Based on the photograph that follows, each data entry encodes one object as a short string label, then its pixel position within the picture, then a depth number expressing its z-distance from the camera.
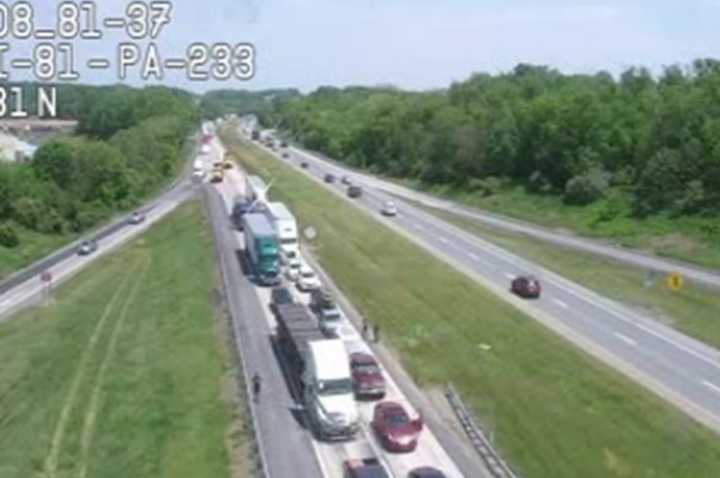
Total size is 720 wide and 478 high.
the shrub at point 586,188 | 119.81
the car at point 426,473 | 38.16
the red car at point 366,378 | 50.19
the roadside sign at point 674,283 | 76.50
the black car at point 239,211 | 99.69
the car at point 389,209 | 122.06
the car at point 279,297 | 64.49
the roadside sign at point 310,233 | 101.44
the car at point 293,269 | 77.56
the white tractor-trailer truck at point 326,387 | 44.91
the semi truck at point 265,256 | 76.12
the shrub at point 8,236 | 111.36
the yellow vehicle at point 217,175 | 156.12
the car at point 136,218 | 124.31
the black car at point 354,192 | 141.88
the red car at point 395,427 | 43.34
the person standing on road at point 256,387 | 50.25
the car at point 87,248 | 104.06
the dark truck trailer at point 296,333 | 51.22
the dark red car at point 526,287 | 74.38
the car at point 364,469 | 37.84
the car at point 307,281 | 74.50
